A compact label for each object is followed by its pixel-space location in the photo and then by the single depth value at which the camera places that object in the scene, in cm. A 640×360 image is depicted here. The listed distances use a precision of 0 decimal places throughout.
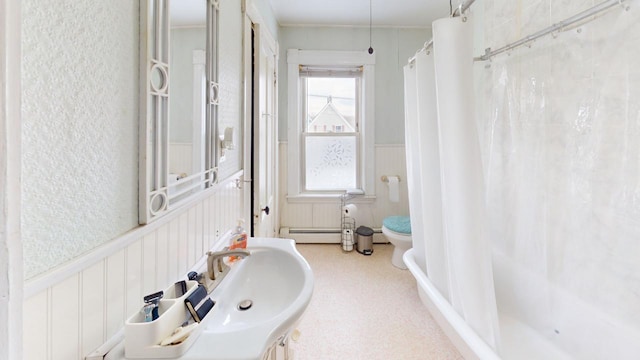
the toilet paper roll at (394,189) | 351
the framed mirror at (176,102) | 84
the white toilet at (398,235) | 290
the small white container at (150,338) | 68
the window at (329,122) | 349
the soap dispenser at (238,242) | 128
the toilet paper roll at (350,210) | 337
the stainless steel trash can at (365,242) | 337
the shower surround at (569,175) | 124
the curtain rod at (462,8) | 128
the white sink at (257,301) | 71
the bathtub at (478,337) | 120
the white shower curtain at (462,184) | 126
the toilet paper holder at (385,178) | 362
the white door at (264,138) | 237
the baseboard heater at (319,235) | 364
